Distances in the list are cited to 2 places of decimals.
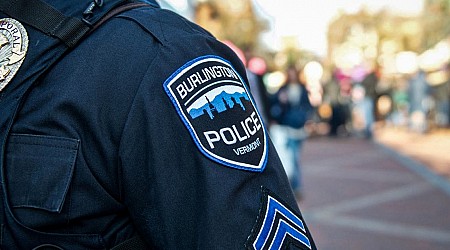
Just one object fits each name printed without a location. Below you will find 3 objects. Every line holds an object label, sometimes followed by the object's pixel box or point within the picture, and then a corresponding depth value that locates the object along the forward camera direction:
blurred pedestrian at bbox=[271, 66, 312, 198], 7.49
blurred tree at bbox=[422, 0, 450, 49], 17.17
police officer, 1.00
